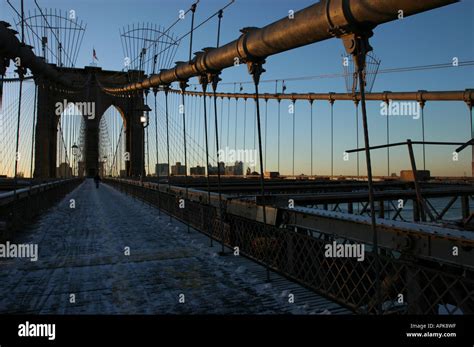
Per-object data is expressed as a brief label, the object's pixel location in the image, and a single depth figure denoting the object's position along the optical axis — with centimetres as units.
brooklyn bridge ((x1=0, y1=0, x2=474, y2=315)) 343
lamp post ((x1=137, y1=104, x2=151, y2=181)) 1892
